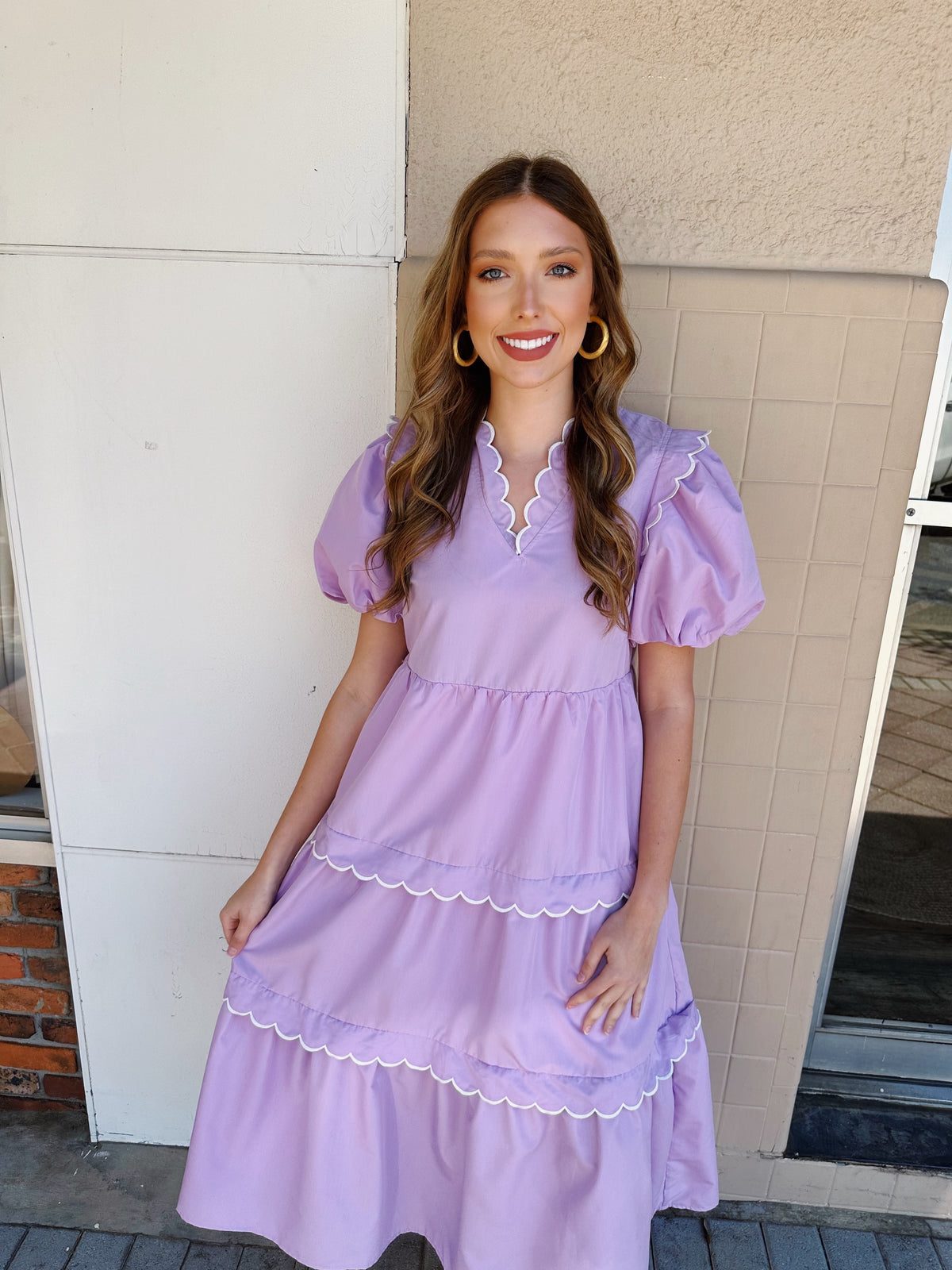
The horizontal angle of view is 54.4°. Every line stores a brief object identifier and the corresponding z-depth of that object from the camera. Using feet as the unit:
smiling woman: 4.34
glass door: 6.78
